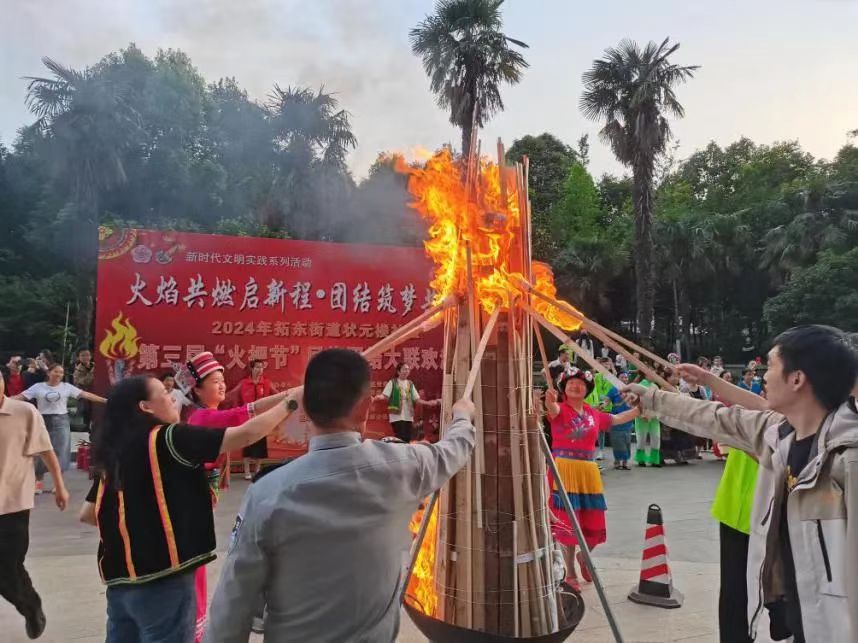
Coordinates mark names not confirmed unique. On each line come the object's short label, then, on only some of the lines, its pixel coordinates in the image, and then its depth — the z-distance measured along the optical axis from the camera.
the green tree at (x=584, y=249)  22.02
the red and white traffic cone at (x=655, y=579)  3.97
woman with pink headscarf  2.66
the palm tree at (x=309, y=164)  21.47
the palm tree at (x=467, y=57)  17.44
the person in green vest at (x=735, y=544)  2.94
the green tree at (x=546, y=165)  26.88
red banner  7.65
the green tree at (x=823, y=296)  18.34
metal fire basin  2.52
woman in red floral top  4.18
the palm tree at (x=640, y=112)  17.59
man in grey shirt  1.42
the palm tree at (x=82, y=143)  19.28
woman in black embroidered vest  2.06
